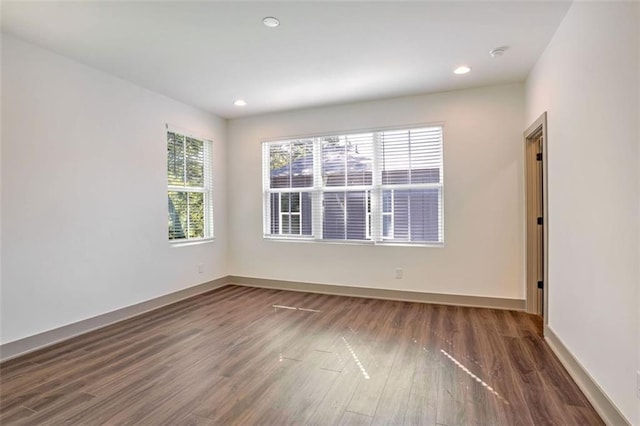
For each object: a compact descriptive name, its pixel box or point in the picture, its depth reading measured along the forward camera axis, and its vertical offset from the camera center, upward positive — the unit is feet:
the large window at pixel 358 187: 14.11 +1.09
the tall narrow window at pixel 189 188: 14.60 +1.14
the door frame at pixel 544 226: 9.73 -0.59
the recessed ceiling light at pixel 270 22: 8.22 +4.91
